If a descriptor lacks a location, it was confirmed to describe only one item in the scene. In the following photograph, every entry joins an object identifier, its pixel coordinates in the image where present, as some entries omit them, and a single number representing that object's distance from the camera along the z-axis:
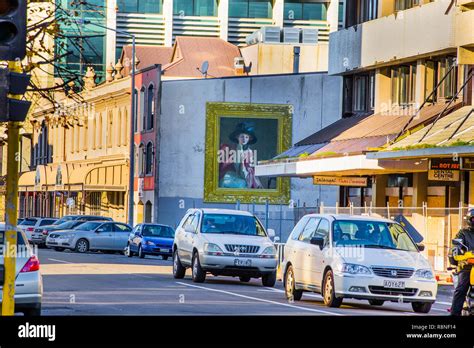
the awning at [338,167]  42.03
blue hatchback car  52.94
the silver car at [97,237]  57.84
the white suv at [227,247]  31.61
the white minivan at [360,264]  24.22
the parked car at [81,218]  65.12
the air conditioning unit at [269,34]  85.75
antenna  77.01
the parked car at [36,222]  67.31
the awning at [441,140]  35.37
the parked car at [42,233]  63.70
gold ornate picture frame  70.56
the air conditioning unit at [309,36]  86.94
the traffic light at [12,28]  12.18
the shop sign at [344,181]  47.00
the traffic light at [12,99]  13.30
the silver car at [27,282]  18.69
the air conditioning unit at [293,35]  86.56
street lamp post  64.19
